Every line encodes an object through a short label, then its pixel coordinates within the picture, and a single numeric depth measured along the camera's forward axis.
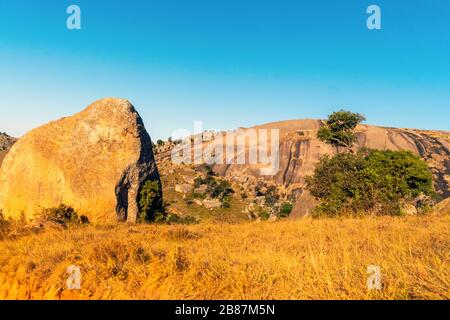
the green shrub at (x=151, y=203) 19.62
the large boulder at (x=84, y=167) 18.11
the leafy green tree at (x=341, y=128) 38.00
